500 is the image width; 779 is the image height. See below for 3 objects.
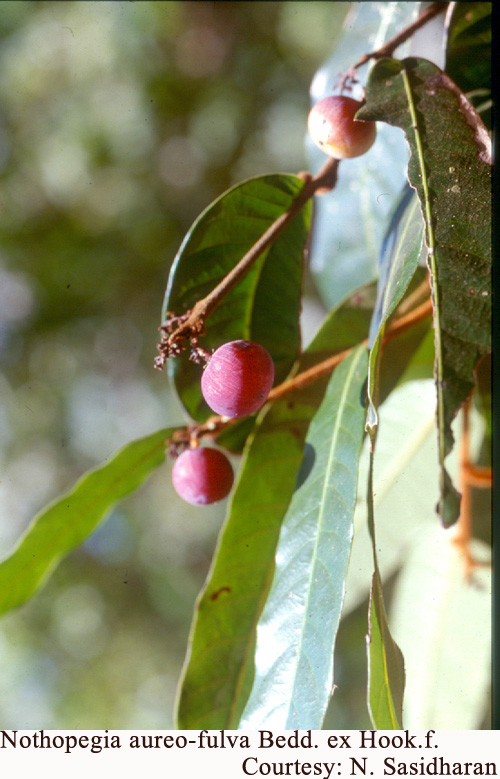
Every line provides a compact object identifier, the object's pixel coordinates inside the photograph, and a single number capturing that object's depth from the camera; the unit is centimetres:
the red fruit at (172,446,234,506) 48
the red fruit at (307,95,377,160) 46
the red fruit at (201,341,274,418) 44
